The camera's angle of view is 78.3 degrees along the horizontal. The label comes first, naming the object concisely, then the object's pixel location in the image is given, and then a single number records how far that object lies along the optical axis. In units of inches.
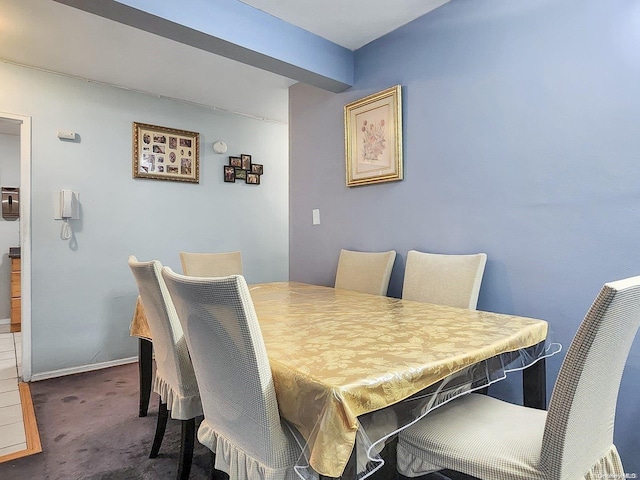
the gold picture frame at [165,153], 134.9
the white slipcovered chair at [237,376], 37.1
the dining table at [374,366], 33.8
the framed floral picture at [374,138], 97.6
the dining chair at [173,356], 58.8
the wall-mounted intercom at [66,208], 118.3
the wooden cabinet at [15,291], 179.8
